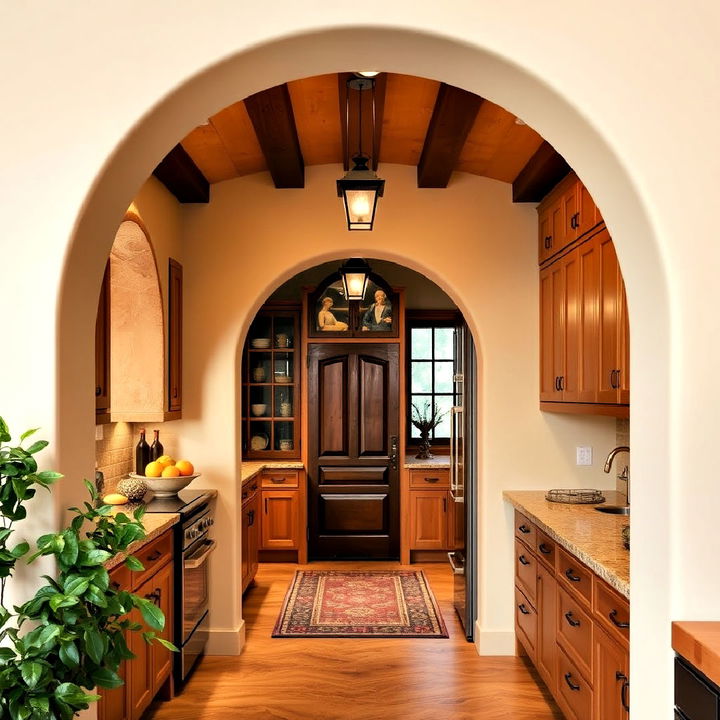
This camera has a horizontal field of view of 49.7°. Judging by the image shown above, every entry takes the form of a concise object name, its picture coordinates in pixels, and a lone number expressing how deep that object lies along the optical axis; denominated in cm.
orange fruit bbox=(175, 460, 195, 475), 414
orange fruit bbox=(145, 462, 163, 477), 408
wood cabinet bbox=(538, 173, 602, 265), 366
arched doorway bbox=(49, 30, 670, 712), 179
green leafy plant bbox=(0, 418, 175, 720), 150
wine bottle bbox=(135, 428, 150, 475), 438
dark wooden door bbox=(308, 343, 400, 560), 689
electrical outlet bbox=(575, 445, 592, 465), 445
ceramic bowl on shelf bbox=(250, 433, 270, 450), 707
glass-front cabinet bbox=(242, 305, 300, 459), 707
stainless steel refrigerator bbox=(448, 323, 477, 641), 465
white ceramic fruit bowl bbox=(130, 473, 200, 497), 403
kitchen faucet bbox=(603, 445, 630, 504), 341
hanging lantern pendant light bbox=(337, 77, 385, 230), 340
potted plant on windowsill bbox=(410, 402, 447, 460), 724
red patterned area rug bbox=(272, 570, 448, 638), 492
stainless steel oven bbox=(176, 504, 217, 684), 384
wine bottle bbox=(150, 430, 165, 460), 439
